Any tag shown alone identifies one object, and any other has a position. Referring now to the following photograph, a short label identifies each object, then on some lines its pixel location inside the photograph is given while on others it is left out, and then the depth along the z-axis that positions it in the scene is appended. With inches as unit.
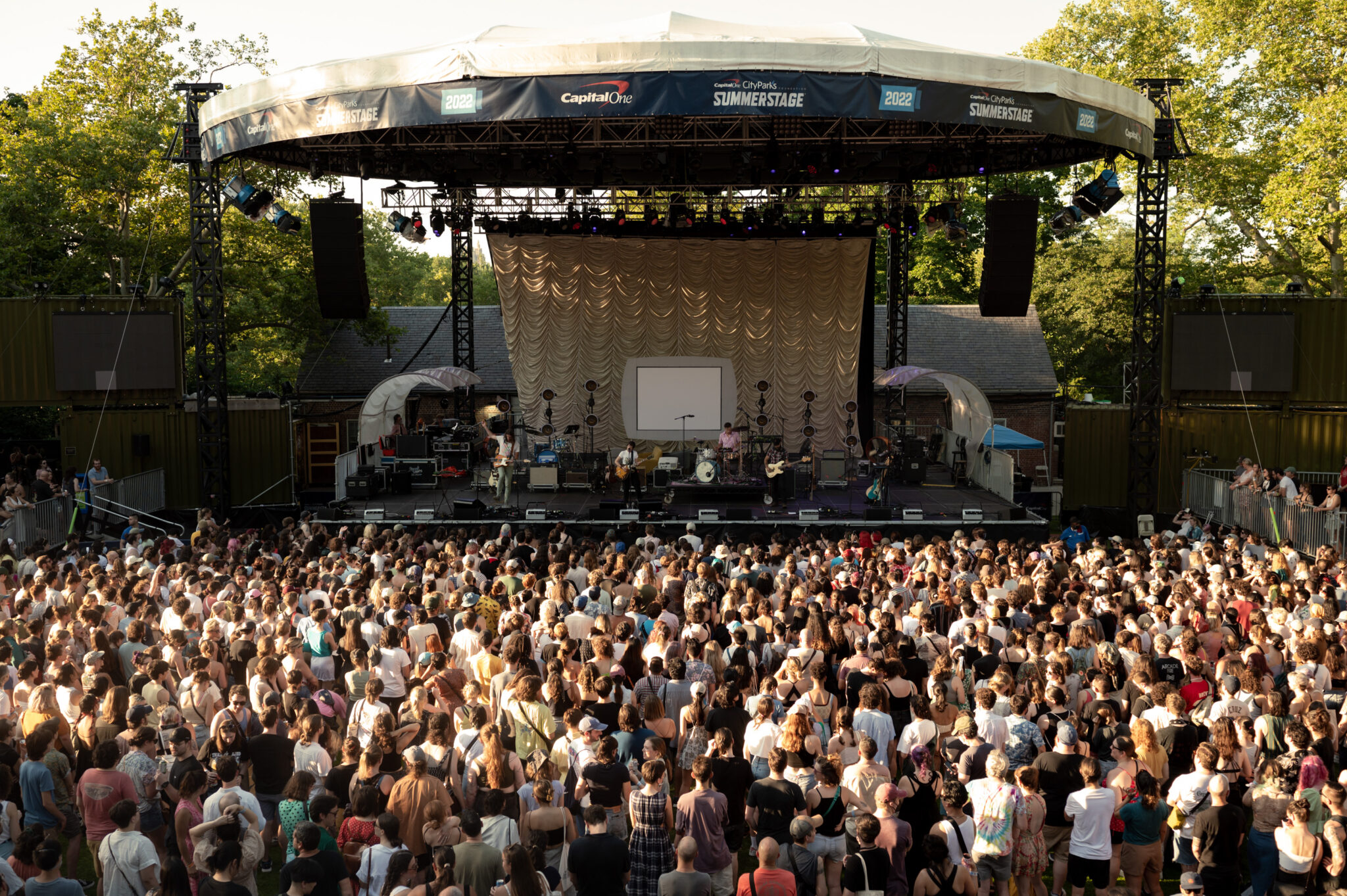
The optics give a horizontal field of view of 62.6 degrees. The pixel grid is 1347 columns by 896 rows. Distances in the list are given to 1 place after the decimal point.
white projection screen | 1060.5
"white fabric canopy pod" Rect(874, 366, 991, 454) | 962.7
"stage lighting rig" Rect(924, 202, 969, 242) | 901.2
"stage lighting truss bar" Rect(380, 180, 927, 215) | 962.7
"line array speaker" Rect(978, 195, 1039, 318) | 807.1
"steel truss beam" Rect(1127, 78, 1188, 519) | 763.4
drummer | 912.3
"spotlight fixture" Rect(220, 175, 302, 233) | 766.5
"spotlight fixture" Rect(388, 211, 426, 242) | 946.7
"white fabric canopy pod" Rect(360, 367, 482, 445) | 924.6
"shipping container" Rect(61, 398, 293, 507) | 880.3
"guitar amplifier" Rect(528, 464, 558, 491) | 879.1
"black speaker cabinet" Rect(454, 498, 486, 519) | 756.7
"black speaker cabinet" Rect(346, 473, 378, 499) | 836.0
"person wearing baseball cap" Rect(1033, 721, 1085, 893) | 250.2
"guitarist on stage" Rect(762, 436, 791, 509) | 818.8
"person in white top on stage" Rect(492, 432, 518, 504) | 836.0
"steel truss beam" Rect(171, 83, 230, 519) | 762.2
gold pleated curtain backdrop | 1063.0
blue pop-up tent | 957.2
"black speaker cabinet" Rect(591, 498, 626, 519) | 755.8
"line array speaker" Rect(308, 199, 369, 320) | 802.8
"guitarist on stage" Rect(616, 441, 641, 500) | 801.6
